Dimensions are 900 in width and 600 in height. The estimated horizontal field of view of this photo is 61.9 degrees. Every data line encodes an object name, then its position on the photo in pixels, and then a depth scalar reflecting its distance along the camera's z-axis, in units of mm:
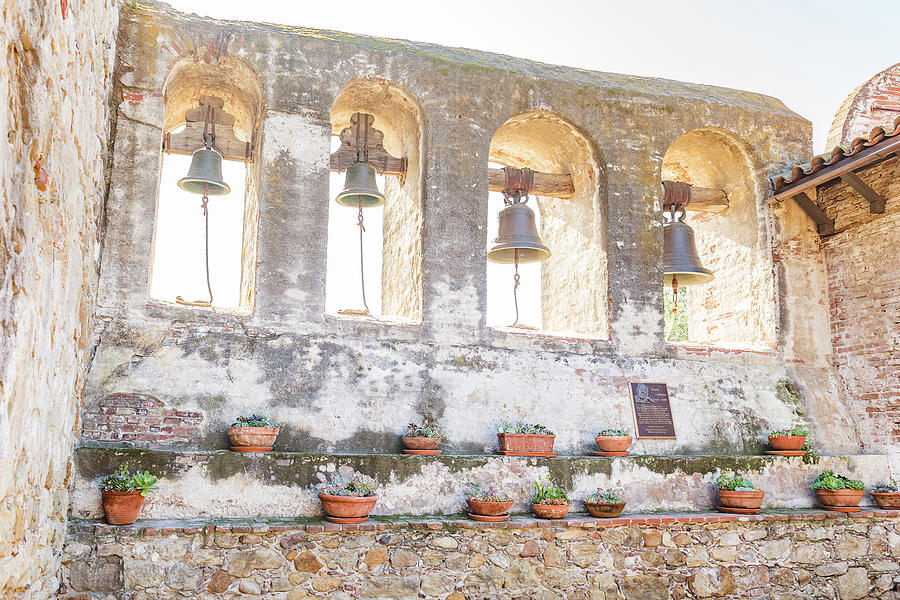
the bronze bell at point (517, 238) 7676
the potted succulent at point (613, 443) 6848
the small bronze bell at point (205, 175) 6898
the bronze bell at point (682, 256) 8062
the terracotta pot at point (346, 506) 5609
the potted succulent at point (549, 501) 6188
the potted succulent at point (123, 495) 5184
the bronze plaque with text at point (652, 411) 7266
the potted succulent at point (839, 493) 7043
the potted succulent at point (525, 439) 6574
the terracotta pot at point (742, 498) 6742
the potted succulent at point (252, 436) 5801
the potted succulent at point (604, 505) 6344
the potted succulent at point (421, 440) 6324
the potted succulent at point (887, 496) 7234
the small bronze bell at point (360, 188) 7353
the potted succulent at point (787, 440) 7391
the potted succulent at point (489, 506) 5980
